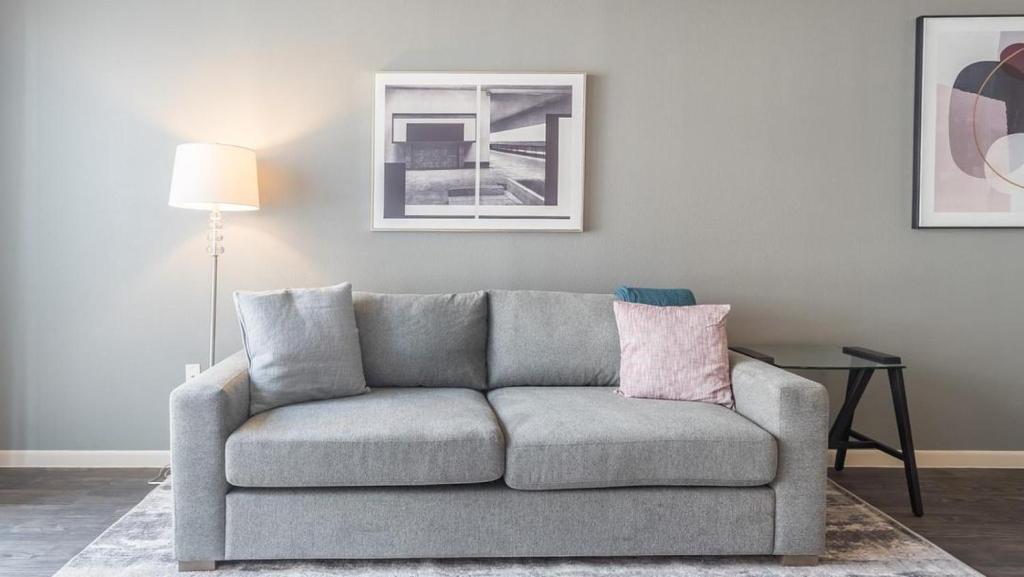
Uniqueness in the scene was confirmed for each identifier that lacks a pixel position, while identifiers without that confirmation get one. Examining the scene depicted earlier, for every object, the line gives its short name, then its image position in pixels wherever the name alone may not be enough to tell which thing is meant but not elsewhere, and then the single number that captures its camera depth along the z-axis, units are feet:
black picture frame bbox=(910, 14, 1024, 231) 10.44
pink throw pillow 8.36
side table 8.70
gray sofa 6.88
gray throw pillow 7.93
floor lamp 9.07
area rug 7.05
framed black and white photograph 10.36
